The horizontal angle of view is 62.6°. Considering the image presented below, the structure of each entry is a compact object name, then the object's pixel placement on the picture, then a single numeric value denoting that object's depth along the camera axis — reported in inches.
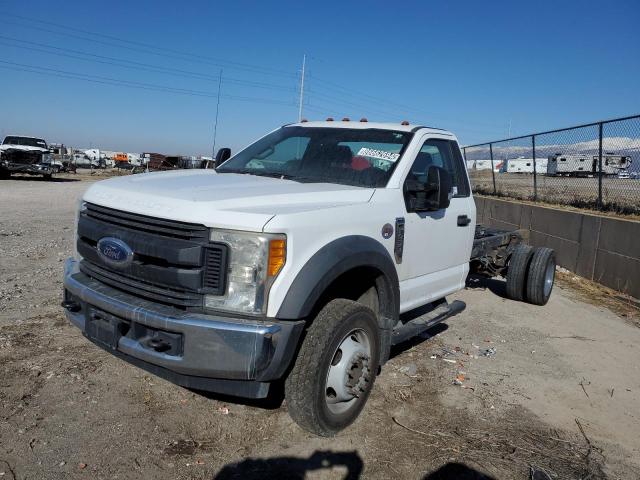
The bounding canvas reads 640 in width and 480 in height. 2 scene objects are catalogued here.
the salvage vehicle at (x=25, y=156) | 907.4
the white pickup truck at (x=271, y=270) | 109.9
